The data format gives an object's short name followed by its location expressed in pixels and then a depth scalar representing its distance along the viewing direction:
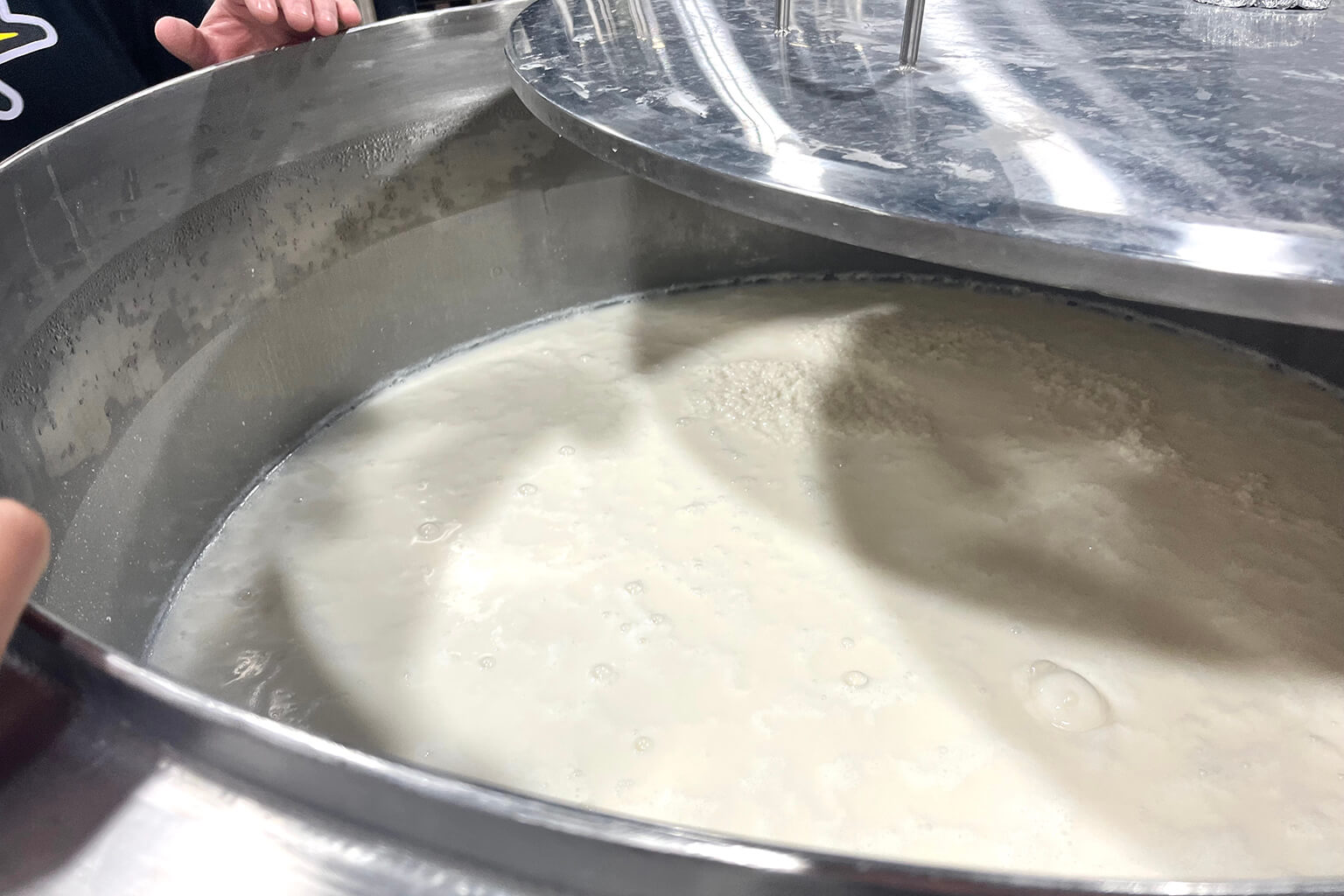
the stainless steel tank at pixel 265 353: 0.35
